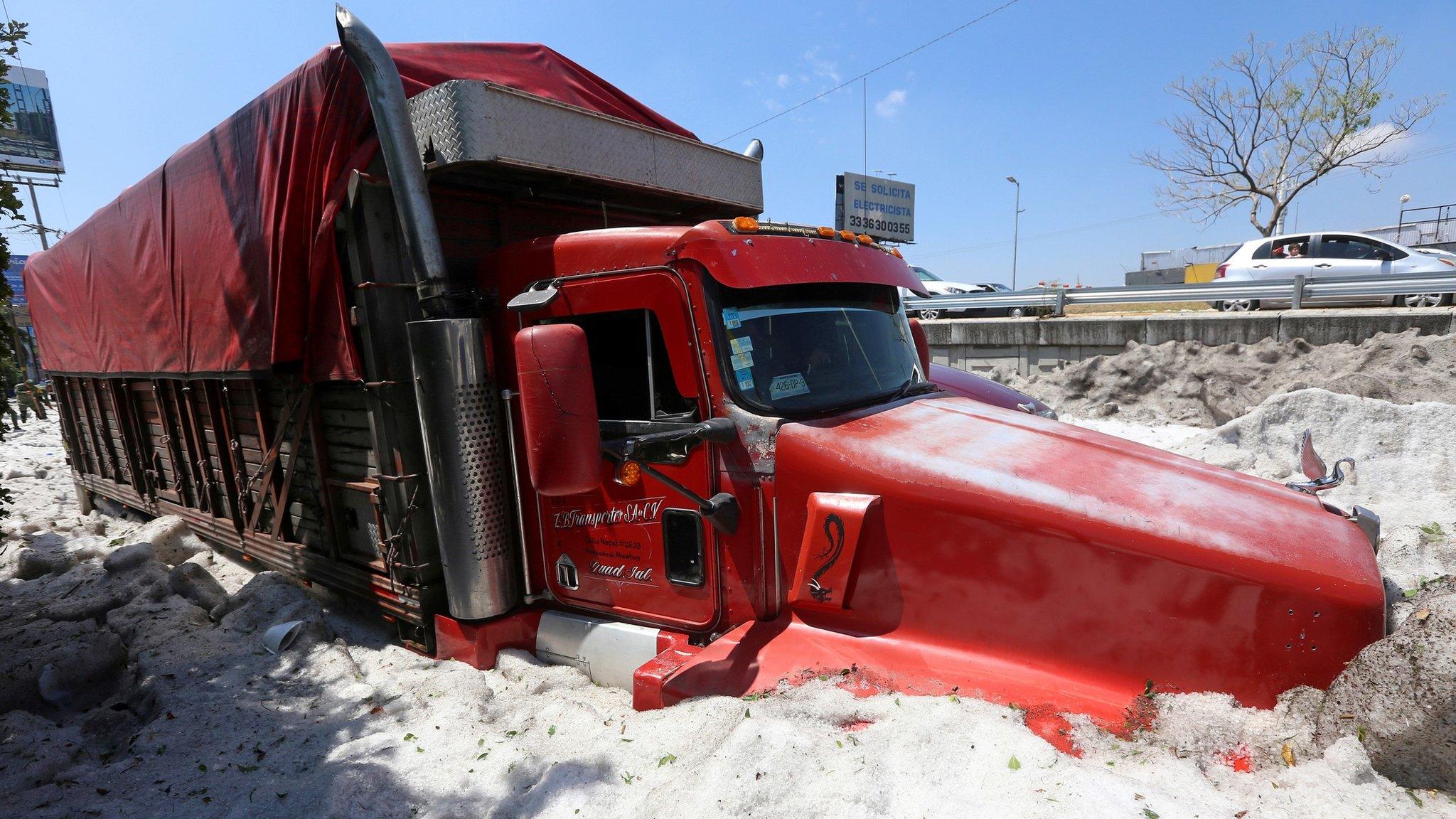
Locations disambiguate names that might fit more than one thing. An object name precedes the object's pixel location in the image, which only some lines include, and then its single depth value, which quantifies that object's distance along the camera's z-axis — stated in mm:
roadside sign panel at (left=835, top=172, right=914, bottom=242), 25156
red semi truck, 2119
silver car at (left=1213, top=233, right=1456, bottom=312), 11984
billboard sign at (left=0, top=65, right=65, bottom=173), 35938
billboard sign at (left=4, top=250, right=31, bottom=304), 26034
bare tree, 22734
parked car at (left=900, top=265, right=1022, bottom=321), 19008
